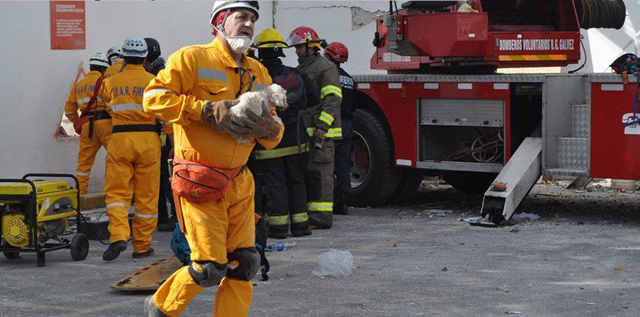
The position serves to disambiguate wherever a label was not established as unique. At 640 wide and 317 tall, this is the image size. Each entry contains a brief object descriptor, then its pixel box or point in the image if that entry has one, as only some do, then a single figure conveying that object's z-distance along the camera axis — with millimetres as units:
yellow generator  8297
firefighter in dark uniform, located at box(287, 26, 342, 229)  10320
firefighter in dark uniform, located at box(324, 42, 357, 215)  11477
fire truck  10453
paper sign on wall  12055
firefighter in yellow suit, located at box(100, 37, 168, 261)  8586
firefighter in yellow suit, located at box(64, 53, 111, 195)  11070
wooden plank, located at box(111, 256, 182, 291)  7090
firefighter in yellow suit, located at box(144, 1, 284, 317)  5230
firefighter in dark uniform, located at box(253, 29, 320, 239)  9391
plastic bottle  9039
